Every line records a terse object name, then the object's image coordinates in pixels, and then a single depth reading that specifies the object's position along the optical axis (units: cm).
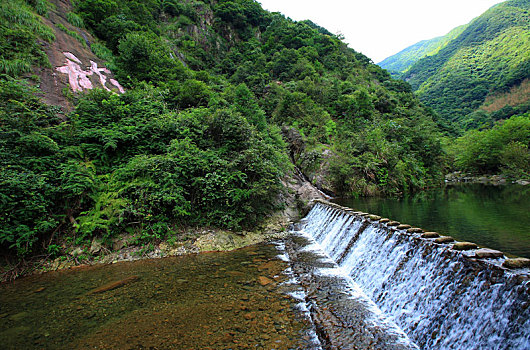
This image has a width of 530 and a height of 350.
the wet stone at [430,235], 480
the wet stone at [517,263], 301
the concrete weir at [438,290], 271
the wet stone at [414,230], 522
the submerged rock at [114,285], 580
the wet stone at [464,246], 387
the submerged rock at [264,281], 589
